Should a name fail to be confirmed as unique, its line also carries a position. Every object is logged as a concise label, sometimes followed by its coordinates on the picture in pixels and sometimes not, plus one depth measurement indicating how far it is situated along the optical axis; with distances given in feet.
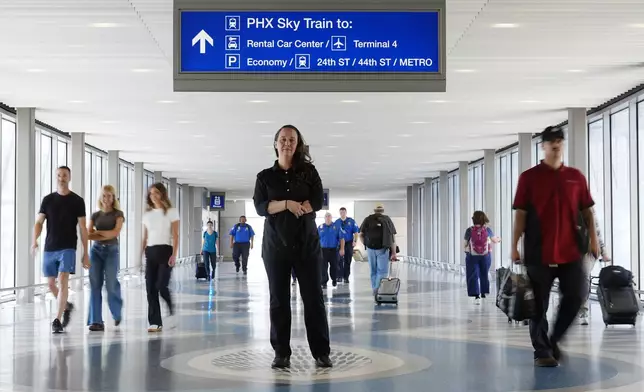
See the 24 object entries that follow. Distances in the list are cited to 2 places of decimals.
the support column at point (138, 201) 105.19
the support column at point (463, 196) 103.14
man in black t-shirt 30.83
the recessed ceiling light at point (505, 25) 34.65
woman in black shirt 21.43
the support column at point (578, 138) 58.44
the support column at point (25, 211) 56.54
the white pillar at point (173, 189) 135.64
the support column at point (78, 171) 70.69
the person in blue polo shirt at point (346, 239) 64.49
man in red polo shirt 21.18
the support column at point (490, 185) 89.33
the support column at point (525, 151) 72.95
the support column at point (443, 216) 119.85
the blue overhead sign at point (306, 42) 26.86
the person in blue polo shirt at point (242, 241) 85.30
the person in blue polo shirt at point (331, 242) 63.82
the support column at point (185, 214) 145.48
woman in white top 31.68
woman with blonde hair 31.81
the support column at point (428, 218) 138.92
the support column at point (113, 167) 89.92
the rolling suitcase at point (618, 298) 34.24
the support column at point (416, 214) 154.30
